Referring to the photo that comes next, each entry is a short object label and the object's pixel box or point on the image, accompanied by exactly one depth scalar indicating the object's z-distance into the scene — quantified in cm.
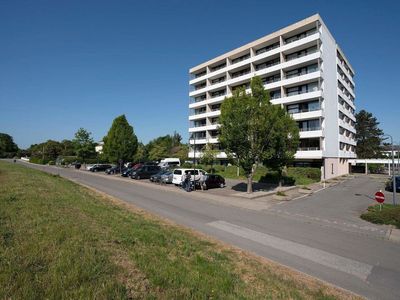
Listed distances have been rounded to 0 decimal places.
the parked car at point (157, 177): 3080
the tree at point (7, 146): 13462
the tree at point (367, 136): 6669
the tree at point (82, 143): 5766
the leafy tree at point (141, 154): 6219
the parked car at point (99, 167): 5209
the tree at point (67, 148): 9171
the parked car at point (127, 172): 3897
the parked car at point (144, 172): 3538
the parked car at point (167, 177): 2945
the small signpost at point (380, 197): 1376
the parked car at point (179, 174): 2712
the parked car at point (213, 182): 2443
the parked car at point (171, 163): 5024
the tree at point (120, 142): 4338
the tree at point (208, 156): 4281
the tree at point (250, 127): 2036
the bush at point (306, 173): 3412
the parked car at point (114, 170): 4538
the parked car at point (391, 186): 2445
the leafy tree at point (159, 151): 6566
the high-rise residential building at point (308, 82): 3775
